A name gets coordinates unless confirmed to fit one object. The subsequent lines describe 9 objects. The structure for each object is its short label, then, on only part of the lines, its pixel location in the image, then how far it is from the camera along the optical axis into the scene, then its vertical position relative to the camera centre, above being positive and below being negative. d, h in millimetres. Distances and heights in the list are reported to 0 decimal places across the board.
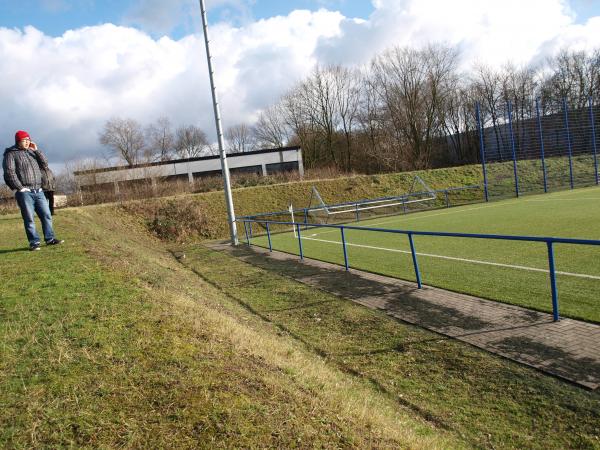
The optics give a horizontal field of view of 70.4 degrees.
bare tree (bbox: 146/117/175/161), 63753 +9190
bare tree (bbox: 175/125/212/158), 68750 +9841
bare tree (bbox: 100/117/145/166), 53838 +8213
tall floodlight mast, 15883 +2451
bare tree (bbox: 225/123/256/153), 70306 +8917
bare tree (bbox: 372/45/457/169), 46812 +7536
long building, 43481 +3715
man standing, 7023 +811
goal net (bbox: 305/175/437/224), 24109 -1542
